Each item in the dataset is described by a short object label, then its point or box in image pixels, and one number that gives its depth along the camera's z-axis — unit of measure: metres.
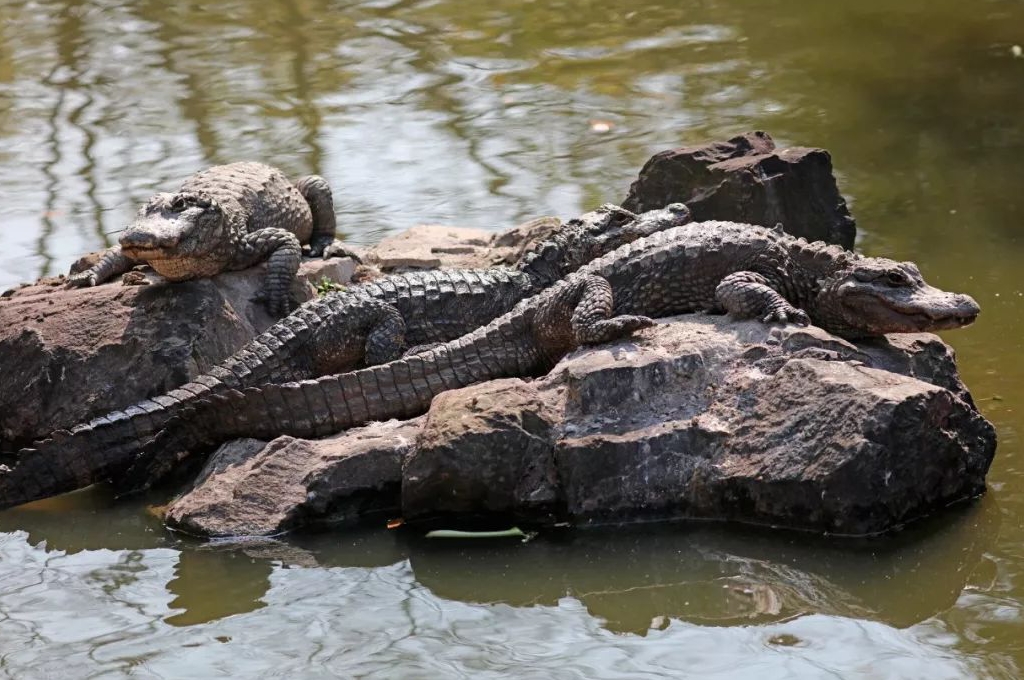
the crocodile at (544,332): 13.02
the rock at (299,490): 12.06
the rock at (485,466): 11.66
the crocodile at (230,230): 14.84
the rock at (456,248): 17.22
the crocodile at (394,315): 14.12
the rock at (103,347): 14.27
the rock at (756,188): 16.36
